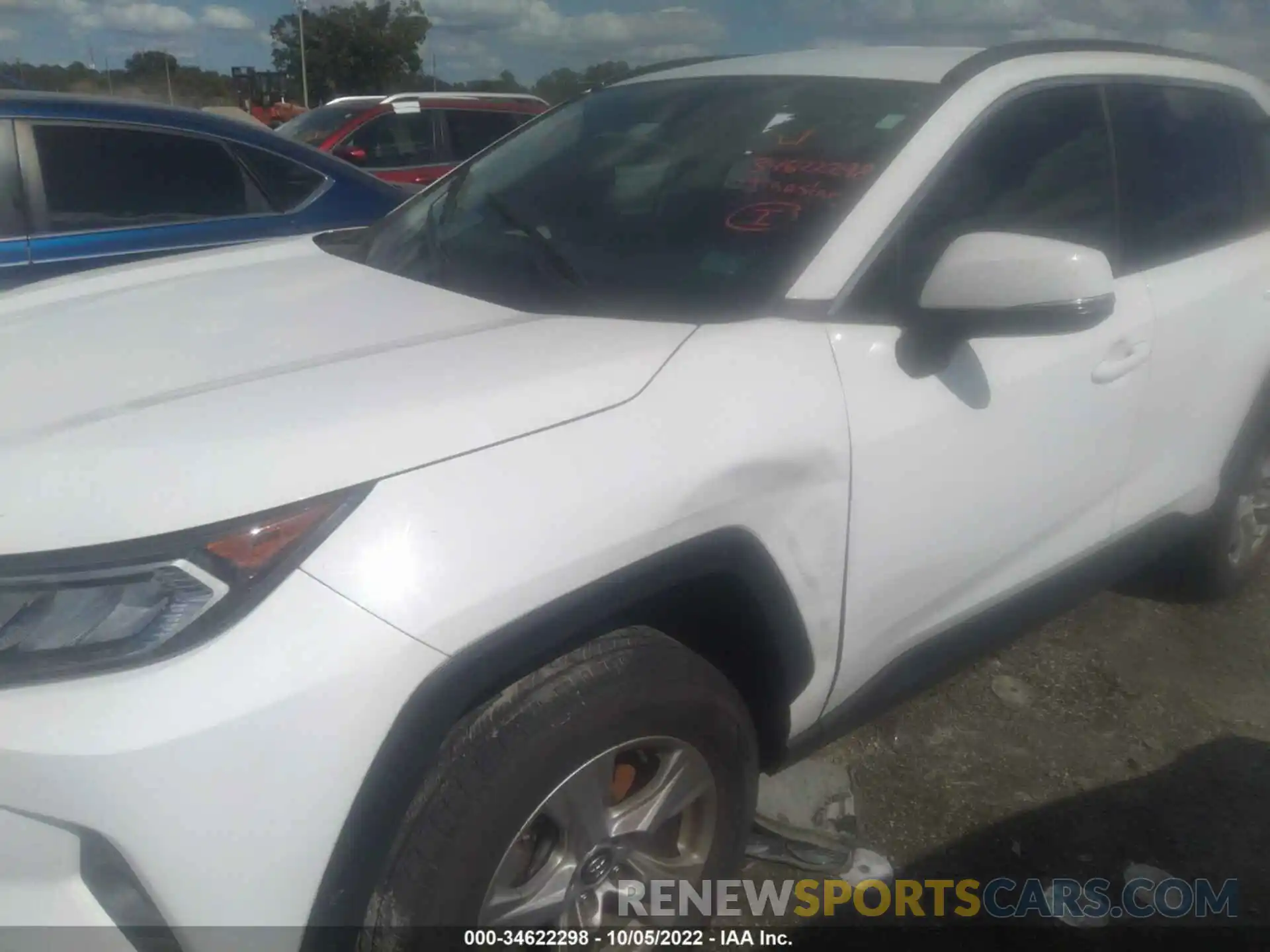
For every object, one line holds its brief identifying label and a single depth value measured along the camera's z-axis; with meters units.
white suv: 1.38
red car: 9.12
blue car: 4.06
